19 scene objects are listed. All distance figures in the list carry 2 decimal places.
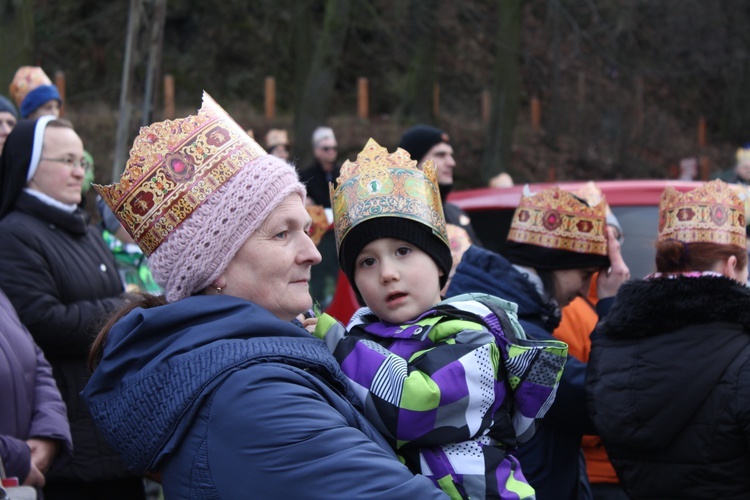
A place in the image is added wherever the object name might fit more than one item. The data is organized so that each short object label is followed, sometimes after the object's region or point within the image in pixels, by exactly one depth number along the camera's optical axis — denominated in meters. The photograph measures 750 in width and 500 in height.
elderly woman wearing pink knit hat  1.87
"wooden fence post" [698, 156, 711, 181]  26.95
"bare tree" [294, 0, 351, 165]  17.98
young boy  2.34
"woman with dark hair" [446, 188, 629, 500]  3.48
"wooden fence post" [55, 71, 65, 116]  20.90
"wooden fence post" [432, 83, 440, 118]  23.14
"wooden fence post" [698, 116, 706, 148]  31.17
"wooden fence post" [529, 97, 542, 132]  28.31
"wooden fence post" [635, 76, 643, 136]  30.03
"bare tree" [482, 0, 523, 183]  20.17
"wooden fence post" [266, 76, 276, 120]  23.72
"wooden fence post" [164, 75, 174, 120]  22.72
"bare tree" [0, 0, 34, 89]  9.26
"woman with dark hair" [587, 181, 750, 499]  3.08
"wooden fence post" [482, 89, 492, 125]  26.20
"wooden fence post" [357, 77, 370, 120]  24.94
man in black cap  6.53
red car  5.13
